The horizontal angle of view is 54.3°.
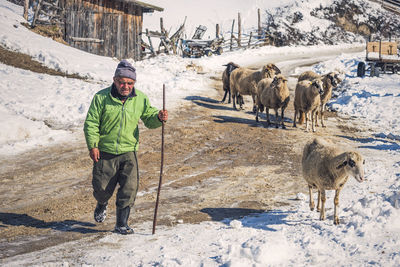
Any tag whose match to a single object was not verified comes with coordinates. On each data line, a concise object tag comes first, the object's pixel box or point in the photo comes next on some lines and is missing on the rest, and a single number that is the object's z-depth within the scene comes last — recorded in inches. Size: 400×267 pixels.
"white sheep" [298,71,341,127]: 498.9
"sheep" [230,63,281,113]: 572.7
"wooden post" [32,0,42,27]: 842.8
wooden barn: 884.0
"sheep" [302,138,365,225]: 200.4
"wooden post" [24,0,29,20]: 882.8
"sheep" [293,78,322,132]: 466.6
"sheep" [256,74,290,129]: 491.5
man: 189.3
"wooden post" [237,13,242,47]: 1520.7
